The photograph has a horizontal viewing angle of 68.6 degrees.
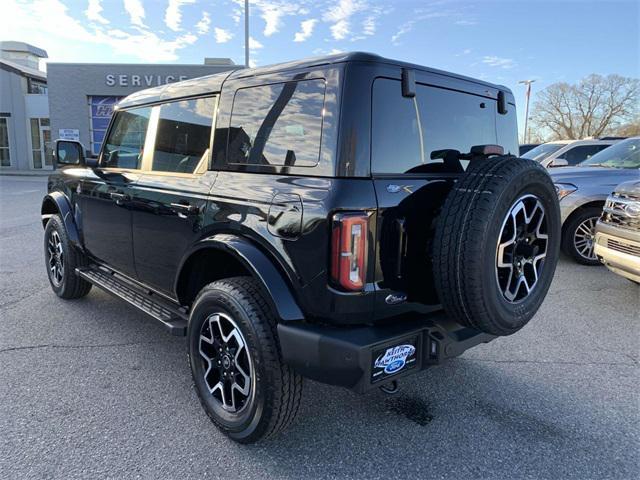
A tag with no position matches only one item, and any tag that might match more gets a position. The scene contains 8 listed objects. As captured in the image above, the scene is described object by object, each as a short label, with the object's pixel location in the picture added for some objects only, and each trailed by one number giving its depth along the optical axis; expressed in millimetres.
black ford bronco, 2131
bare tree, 46312
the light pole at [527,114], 35634
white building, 26719
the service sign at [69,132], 23516
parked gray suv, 6246
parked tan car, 4293
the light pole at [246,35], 17172
